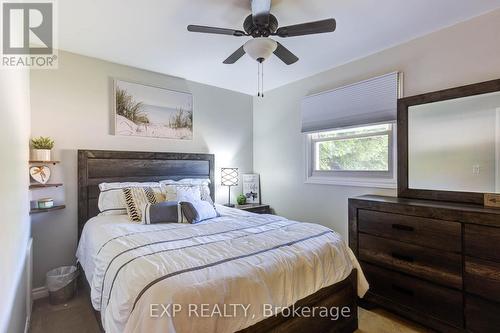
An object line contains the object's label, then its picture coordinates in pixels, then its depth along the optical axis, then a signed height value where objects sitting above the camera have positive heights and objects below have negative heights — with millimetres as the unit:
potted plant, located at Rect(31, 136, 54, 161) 2373 +158
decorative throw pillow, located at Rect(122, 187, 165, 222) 2391 -339
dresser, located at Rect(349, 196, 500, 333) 1713 -737
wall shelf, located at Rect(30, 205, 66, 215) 2359 -424
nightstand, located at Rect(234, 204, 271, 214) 3656 -634
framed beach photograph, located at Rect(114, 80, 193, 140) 2982 +684
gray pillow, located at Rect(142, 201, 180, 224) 2262 -438
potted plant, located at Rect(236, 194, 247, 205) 3898 -541
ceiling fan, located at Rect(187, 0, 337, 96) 1758 +972
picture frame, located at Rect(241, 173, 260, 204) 4066 -372
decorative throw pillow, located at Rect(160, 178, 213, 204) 2701 -254
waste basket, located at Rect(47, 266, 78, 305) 2334 -1132
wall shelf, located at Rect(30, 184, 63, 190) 2376 -196
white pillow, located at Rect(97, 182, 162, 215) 2566 -359
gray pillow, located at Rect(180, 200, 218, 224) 2330 -440
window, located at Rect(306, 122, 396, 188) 2686 +109
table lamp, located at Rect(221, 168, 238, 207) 3797 -181
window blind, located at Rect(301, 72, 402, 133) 2570 +699
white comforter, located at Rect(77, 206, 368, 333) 1112 -570
